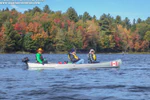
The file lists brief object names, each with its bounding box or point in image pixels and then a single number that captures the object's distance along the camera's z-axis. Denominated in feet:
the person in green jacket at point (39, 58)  109.09
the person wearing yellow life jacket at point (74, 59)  112.78
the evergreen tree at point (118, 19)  595.47
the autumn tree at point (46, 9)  598.34
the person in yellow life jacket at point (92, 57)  114.01
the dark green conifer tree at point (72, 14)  523.87
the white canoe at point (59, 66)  109.91
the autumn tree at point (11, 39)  337.31
